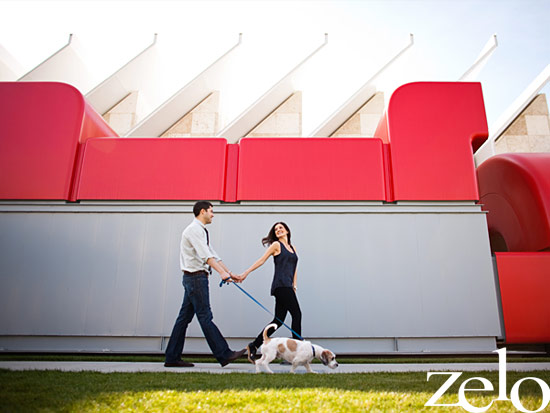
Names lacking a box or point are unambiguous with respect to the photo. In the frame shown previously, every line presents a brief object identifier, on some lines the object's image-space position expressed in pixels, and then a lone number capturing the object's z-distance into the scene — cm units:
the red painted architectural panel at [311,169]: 683
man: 417
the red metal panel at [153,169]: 685
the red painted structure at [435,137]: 682
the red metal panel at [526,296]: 614
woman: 455
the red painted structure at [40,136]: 681
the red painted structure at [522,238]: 618
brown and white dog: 374
